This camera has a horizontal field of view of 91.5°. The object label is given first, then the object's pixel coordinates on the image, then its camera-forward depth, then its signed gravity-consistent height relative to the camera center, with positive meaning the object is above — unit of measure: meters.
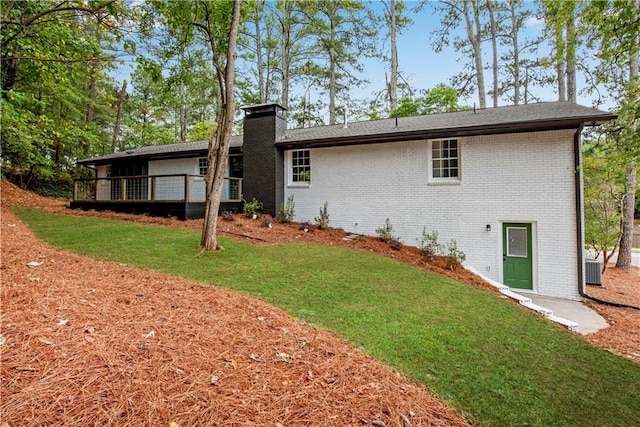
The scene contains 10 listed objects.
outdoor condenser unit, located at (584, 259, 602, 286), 9.76 -1.77
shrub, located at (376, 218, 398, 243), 10.30 -0.46
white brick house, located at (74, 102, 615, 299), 8.33 +1.23
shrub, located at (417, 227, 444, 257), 9.45 -0.83
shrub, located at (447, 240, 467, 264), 9.17 -1.03
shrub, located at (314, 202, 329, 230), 11.31 +0.02
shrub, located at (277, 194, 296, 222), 11.91 +0.29
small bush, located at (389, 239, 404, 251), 9.59 -0.82
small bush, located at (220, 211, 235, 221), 11.22 +0.10
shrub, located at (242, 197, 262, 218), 11.97 +0.38
